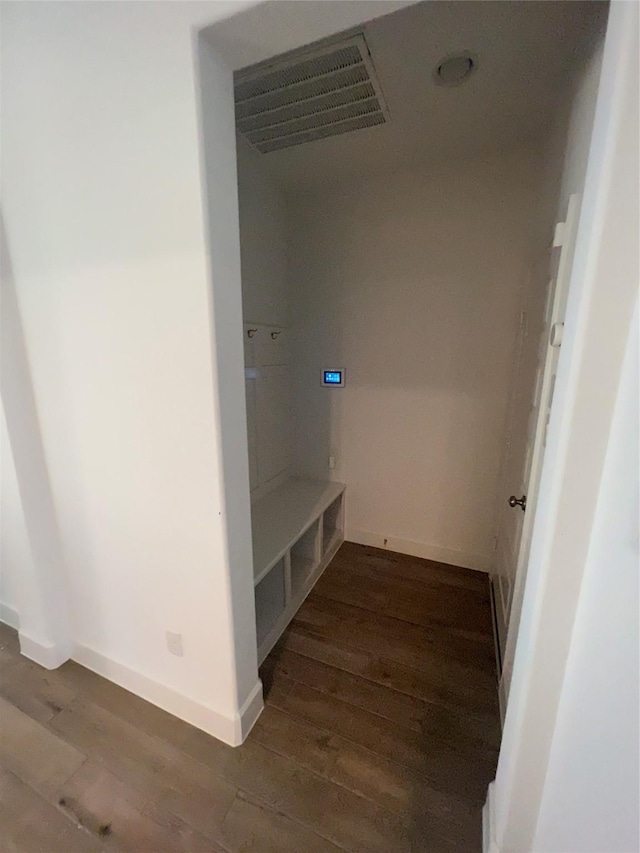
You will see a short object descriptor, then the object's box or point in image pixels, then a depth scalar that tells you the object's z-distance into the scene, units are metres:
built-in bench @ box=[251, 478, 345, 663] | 1.98
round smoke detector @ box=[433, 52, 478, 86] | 1.38
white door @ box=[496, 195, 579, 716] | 1.15
